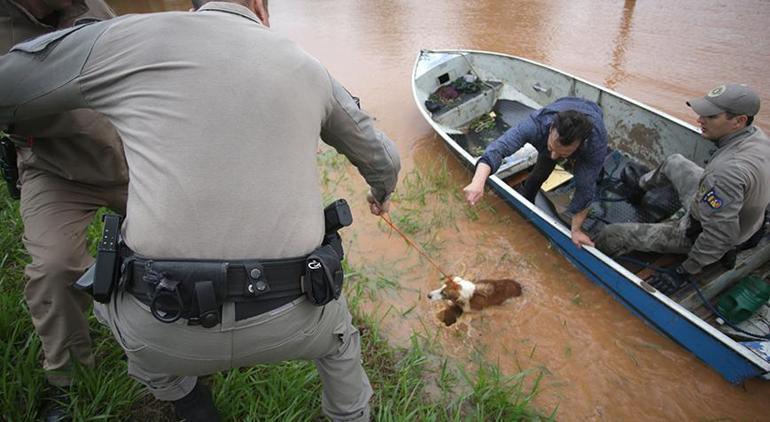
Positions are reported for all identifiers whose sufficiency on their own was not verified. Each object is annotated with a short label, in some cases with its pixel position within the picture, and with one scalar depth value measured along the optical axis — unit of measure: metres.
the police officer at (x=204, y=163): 1.32
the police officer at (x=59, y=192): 2.10
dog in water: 3.72
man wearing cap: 2.97
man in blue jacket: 3.23
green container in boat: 3.22
